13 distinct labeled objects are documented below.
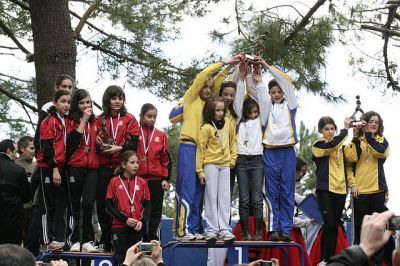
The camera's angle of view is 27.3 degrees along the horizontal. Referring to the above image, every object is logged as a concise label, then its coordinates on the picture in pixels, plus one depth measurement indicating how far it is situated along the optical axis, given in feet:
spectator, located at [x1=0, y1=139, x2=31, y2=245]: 28.17
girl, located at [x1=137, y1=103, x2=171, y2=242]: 28.09
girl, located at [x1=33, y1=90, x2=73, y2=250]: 26.37
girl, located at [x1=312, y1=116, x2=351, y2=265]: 29.04
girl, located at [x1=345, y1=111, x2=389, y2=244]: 29.55
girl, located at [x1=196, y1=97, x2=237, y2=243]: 27.99
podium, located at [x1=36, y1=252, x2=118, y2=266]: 26.40
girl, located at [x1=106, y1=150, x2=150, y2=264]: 26.40
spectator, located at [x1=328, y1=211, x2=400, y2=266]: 9.64
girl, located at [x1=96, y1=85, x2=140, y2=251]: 27.35
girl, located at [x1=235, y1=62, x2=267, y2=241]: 28.60
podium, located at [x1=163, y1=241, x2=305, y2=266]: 27.84
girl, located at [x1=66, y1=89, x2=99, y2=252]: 26.81
